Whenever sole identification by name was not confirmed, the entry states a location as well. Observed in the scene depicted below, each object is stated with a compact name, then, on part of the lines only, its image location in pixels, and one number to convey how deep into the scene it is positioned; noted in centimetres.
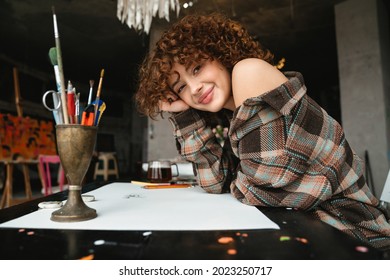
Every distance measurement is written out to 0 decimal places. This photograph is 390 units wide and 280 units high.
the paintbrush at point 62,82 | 61
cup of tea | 141
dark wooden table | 40
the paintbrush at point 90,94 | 71
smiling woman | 84
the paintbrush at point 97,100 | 68
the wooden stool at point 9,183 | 377
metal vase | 60
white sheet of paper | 56
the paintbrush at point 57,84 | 63
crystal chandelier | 231
